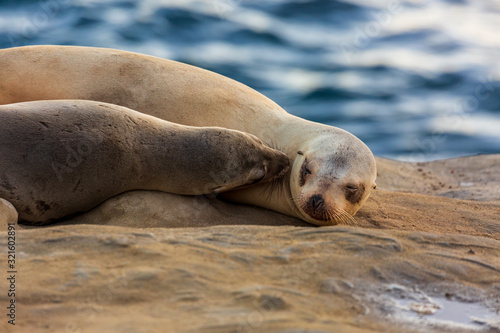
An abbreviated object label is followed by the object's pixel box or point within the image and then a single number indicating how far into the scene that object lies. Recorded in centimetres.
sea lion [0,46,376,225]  990
